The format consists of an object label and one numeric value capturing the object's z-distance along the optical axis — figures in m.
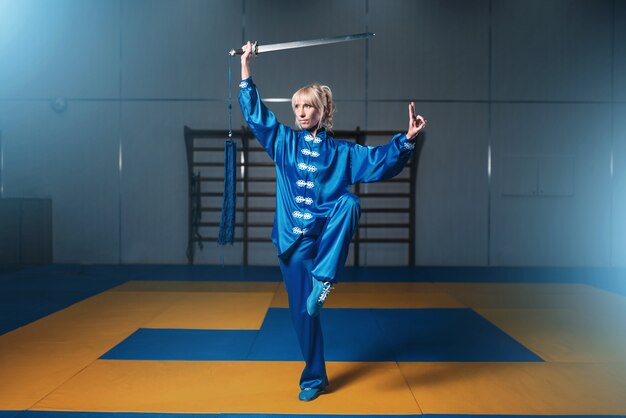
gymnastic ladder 6.92
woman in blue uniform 2.21
